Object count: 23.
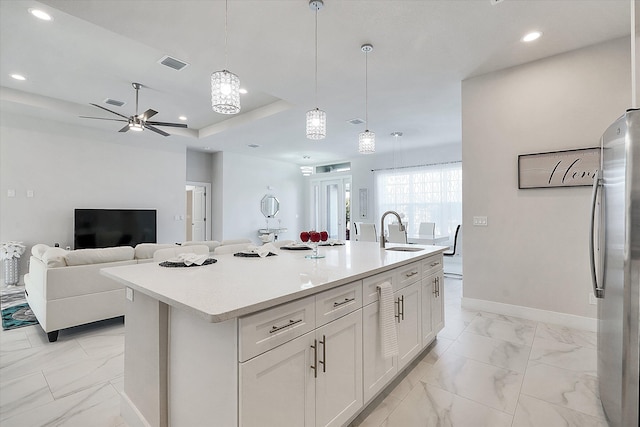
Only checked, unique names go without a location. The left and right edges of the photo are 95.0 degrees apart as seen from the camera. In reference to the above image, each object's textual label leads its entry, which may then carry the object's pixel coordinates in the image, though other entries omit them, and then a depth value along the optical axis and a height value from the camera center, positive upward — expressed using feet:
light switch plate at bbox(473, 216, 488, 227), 11.51 -0.28
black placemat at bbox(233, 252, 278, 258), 7.52 -1.05
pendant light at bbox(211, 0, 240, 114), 7.00 +3.00
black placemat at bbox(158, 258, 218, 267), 6.05 -1.04
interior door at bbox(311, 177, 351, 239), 29.71 +0.86
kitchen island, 3.54 -1.88
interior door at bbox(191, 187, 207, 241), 26.12 +0.01
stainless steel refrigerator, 4.17 -0.88
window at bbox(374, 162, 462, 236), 22.41 +1.63
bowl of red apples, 7.57 -0.59
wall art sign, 9.53 +1.56
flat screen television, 17.80 -0.85
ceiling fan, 13.09 +4.26
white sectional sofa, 8.87 -2.34
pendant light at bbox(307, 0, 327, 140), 8.95 +2.79
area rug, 10.47 -3.88
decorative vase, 15.65 -3.03
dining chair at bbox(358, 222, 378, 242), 17.72 -1.13
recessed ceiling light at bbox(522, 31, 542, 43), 8.79 +5.42
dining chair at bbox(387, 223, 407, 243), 13.40 -1.00
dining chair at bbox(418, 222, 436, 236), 19.67 -1.05
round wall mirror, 28.02 +0.80
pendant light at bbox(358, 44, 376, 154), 10.85 +2.76
